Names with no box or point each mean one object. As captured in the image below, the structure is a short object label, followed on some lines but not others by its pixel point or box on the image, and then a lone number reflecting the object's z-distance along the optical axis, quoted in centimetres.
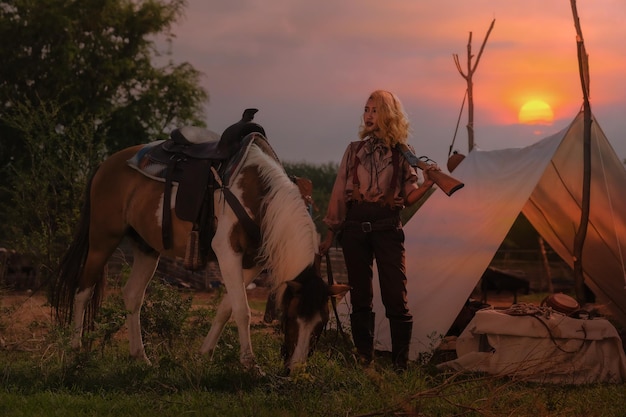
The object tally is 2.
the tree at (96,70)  2086
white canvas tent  616
